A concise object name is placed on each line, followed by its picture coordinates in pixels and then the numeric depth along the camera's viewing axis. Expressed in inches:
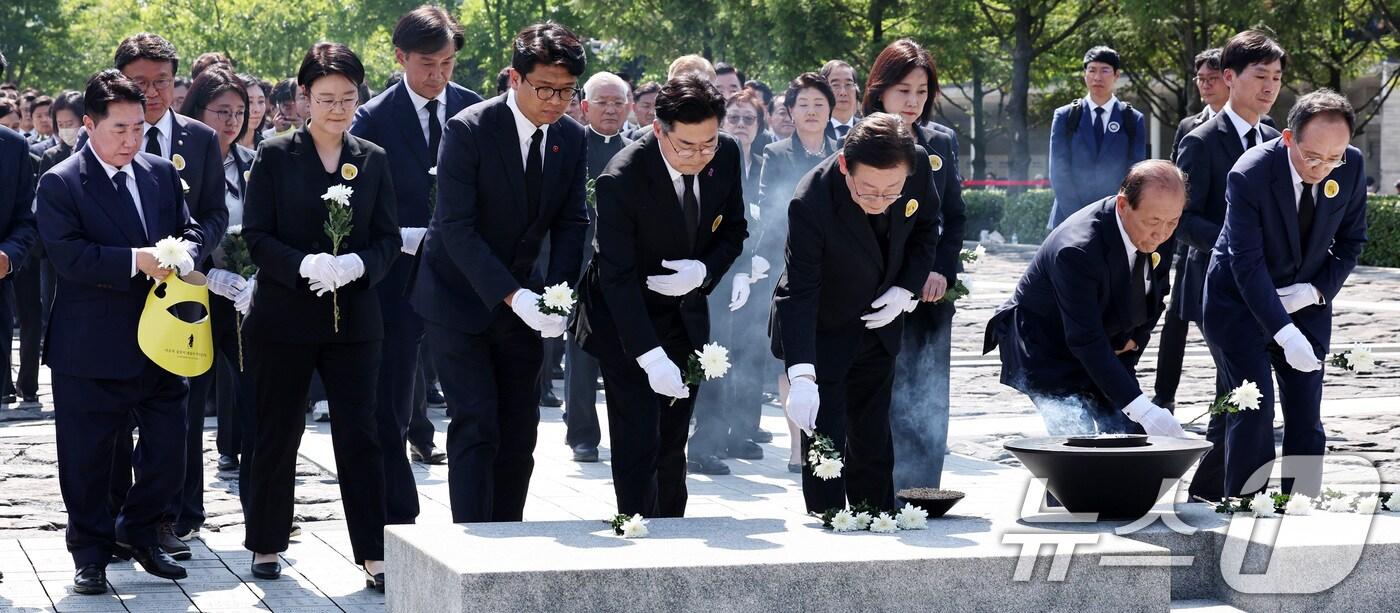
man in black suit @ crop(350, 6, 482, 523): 252.5
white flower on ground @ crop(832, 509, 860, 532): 214.2
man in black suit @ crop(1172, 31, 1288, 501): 298.5
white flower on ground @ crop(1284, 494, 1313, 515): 230.1
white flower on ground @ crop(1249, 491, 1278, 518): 225.1
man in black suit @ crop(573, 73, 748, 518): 223.5
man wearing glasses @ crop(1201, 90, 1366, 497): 256.8
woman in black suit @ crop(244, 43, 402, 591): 238.2
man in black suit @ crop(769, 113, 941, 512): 227.5
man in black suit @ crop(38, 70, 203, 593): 237.8
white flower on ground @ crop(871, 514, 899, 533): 211.9
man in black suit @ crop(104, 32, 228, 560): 263.3
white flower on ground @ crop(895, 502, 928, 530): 213.9
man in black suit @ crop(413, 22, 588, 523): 231.0
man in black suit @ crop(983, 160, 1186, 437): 237.1
